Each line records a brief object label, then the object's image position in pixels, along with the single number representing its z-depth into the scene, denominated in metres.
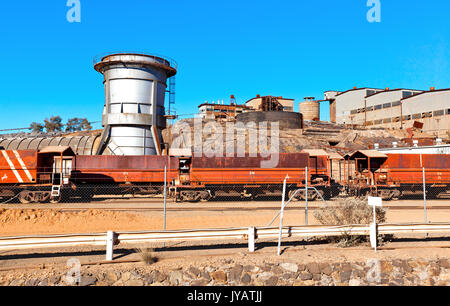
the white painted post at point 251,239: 8.65
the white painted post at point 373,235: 8.85
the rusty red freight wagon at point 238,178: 23.38
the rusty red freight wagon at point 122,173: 23.64
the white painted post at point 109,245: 7.88
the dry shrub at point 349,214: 10.37
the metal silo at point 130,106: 32.53
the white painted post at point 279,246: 8.38
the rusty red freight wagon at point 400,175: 24.09
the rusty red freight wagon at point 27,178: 21.41
